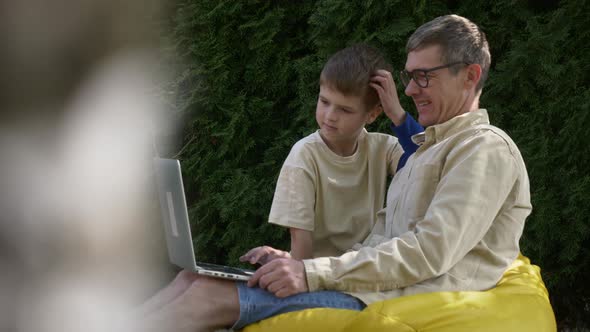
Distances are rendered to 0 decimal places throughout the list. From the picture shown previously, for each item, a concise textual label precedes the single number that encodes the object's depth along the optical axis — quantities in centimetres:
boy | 401
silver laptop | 353
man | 355
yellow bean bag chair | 354
